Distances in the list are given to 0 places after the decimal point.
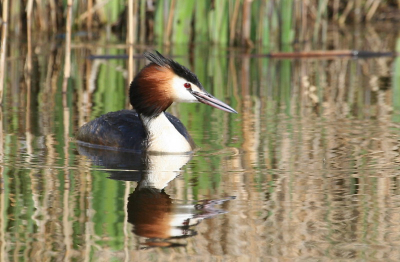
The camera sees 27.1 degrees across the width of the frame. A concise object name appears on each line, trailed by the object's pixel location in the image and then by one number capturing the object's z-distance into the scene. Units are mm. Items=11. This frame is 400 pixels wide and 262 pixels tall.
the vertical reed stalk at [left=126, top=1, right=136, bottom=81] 8320
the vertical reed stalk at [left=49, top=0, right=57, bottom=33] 13898
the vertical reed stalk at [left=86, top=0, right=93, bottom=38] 13703
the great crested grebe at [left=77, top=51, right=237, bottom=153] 6602
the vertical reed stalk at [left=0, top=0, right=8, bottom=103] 8156
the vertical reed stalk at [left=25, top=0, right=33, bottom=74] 9109
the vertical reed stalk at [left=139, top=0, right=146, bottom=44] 13465
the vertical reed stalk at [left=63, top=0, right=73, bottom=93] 8766
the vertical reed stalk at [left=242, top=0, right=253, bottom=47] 12617
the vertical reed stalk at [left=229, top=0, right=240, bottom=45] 12688
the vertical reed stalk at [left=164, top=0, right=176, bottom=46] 12976
